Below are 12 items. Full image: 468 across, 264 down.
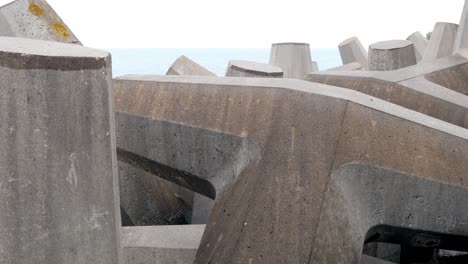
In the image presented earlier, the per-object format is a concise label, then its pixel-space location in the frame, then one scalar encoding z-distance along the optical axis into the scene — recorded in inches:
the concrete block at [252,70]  171.8
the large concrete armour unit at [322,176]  87.2
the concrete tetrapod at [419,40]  382.6
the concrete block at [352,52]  352.2
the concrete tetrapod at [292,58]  317.7
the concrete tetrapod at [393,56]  198.8
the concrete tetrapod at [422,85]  135.9
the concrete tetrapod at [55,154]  59.2
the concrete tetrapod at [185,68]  223.8
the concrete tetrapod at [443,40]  254.1
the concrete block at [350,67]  240.2
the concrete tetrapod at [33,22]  124.1
